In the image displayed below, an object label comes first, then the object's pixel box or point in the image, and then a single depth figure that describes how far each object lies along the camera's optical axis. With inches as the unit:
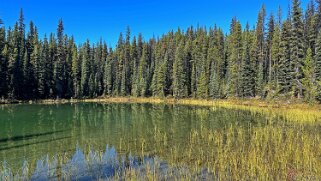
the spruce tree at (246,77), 2481.7
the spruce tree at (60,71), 3196.4
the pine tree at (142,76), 3396.4
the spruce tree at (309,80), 1686.9
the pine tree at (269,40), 2830.7
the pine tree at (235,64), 2573.8
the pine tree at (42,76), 2935.5
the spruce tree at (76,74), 3321.9
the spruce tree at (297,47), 1945.1
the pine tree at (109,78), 3659.0
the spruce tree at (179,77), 3075.8
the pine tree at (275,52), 2527.1
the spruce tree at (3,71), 2600.9
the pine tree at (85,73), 3435.0
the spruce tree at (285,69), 2014.0
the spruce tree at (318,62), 1812.7
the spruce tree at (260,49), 2435.7
